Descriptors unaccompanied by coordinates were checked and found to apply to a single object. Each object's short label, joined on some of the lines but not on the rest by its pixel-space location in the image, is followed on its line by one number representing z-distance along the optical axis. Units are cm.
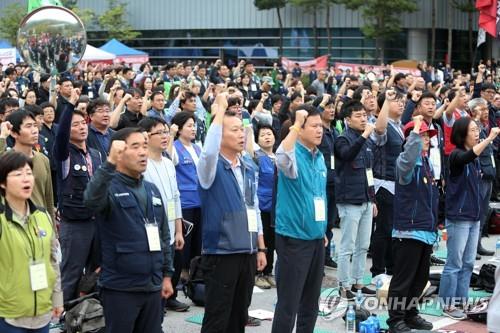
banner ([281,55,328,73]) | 2983
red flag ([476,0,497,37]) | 1620
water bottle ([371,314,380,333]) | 689
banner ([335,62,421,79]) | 2716
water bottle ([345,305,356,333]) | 706
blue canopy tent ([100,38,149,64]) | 3095
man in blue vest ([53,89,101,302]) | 682
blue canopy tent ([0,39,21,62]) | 3697
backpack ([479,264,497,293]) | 866
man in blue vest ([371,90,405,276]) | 870
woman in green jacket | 468
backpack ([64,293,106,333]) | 598
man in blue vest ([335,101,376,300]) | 801
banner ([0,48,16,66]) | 2569
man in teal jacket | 614
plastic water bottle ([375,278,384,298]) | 807
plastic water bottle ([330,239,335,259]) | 1020
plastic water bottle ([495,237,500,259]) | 1000
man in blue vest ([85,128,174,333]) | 508
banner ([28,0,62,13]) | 1469
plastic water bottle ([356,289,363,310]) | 739
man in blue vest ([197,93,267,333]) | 570
